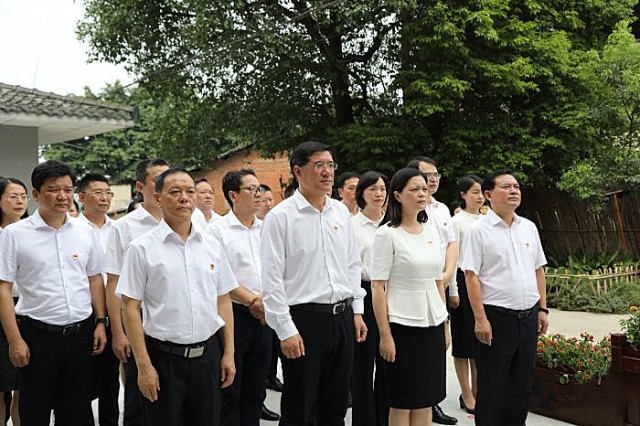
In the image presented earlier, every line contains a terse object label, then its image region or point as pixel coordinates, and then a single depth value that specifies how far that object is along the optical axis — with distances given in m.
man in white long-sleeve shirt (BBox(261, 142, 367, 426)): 3.79
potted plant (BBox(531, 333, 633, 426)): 4.77
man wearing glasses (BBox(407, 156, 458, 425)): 5.10
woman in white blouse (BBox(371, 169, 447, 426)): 4.14
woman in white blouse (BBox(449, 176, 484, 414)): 5.43
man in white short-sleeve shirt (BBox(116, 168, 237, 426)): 3.24
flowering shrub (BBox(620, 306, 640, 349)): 4.41
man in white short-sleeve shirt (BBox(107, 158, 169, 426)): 4.04
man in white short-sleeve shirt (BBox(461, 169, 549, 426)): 4.42
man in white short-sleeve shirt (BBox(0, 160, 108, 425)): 3.87
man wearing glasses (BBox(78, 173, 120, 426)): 4.90
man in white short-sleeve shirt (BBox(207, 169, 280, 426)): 4.45
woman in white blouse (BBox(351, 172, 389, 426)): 4.75
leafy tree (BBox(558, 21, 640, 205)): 11.52
